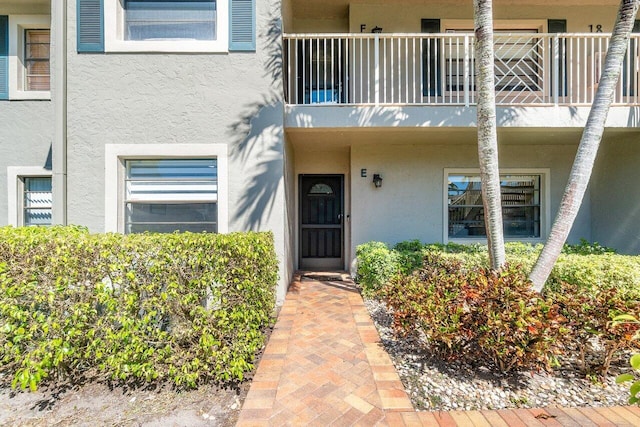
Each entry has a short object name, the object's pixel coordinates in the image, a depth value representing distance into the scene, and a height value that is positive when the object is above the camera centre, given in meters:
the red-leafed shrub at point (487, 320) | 2.57 -0.99
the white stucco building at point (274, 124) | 4.63 +1.53
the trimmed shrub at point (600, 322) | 2.62 -1.00
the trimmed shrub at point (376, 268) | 5.10 -0.97
